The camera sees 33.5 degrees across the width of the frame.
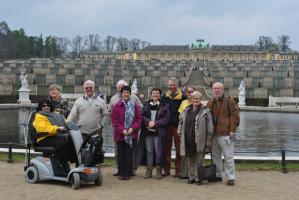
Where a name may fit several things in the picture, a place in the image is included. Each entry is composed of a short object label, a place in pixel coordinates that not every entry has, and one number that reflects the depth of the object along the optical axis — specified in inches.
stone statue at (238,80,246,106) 1573.5
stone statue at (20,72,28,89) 1524.4
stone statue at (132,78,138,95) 1640.5
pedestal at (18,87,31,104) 1495.4
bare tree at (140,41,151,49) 7214.6
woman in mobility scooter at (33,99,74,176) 352.8
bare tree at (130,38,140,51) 7047.2
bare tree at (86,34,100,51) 6776.6
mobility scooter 352.5
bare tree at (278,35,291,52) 6284.5
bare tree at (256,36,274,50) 6441.9
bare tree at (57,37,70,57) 6387.8
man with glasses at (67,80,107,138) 387.5
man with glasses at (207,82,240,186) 377.1
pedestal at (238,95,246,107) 1572.7
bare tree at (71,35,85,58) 6628.9
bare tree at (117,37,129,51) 6993.1
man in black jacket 406.3
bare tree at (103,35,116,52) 7007.9
